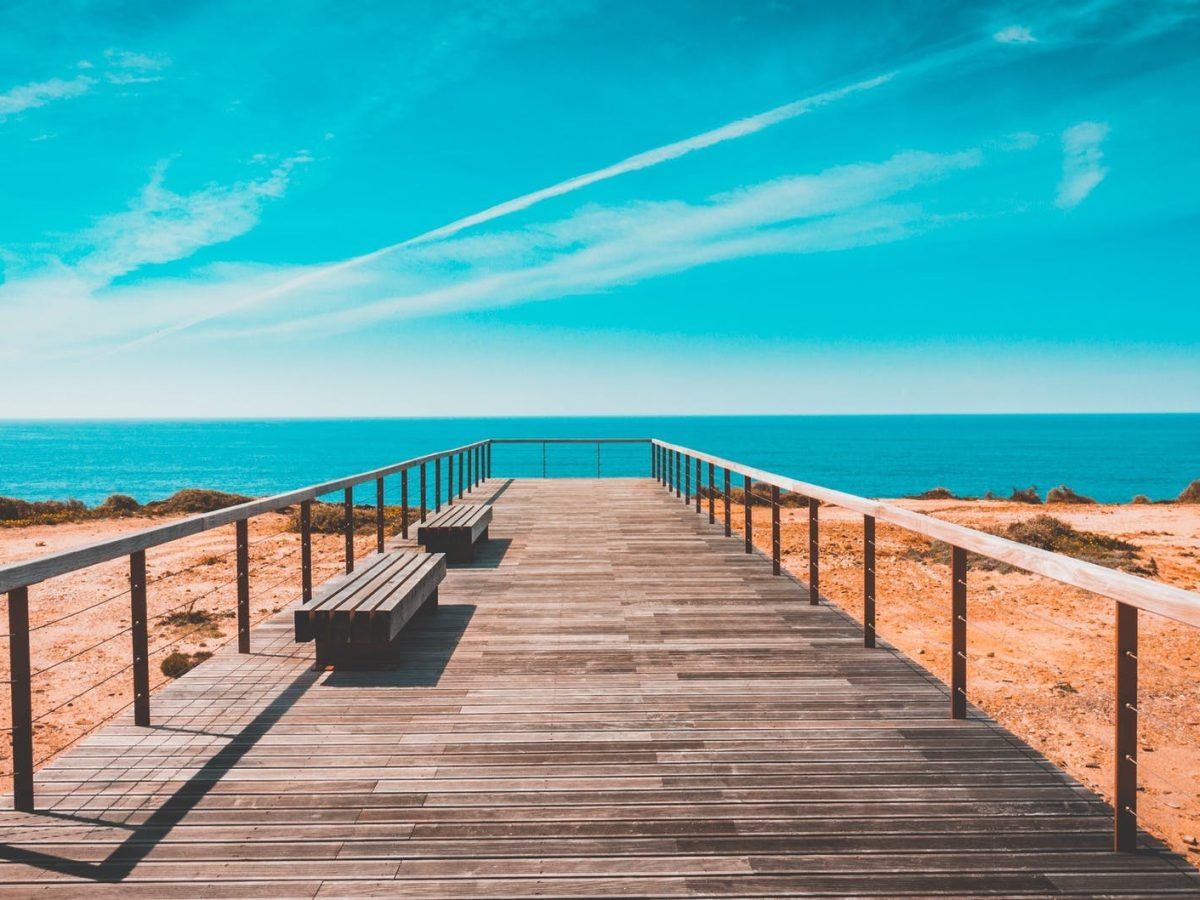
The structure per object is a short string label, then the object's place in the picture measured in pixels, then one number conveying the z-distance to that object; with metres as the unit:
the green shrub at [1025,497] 25.28
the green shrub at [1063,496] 25.53
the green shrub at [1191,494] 24.61
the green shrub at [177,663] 7.21
